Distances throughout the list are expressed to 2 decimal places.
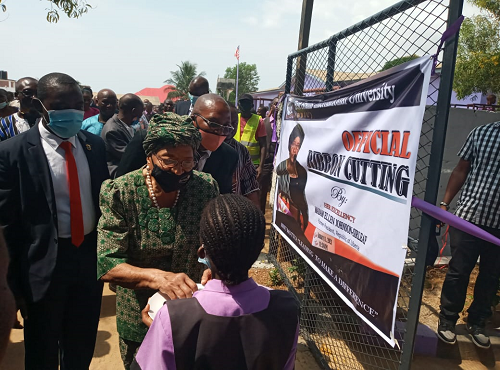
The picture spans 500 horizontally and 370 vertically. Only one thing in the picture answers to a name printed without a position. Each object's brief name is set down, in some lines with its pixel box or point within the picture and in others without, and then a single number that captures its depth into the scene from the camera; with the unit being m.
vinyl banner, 1.94
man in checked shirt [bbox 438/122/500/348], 3.16
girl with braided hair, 1.12
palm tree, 47.44
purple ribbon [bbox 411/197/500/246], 1.82
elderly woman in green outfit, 1.73
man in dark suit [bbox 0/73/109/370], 2.09
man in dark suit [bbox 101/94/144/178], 3.99
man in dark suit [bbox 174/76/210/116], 5.23
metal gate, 1.83
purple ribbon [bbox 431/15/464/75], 1.72
